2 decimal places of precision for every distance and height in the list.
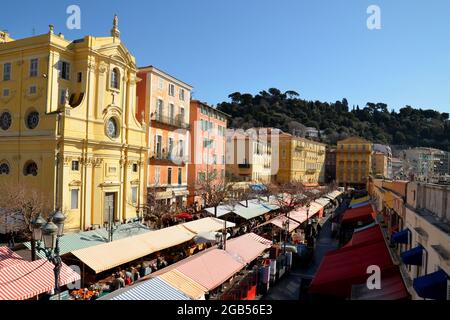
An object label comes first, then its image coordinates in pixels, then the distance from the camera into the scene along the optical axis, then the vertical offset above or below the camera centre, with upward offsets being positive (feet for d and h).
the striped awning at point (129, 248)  56.65 -13.65
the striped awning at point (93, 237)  62.49 -13.18
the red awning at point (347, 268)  43.88 -12.22
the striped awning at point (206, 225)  84.84 -13.32
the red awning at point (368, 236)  64.95 -12.02
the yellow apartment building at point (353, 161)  338.75 +6.70
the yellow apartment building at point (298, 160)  266.57 +5.94
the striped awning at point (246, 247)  62.01 -13.75
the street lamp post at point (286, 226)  90.05 -13.74
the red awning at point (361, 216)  105.77 -13.21
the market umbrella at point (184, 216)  107.34 -13.69
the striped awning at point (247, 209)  111.45 -12.84
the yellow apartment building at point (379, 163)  346.74 +5.35
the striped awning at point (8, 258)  46.70 -11.81
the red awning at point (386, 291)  38.36 -12.45
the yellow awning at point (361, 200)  160.05 -12.91
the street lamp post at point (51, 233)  31.91 -5.83
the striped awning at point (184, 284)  42.24 -13.00
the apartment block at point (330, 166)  368.07 +2.20
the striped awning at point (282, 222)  96.20 -13.85
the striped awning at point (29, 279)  41.34 -13.10
